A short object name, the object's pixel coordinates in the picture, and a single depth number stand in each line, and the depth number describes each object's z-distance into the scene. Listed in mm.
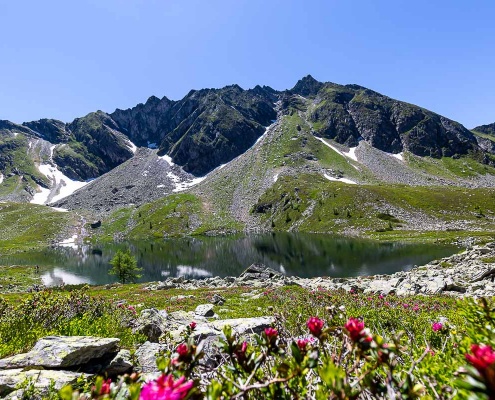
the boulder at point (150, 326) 12406
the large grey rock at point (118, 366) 7945
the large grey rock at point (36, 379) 5836
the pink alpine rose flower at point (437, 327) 5198
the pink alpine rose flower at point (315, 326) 2773
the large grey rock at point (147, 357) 8555
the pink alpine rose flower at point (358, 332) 2420
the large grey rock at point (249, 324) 12707
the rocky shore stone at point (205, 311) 22698
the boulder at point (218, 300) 29762
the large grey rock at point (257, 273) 52306
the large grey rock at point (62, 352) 7008
